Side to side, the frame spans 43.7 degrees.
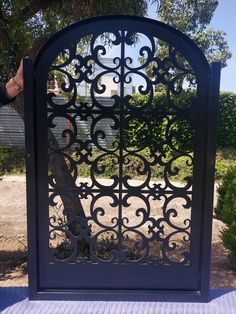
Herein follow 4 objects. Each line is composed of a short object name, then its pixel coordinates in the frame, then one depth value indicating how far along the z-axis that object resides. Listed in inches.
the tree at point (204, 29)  332.9
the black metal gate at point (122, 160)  61.0
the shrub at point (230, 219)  109.2
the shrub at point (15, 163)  303.9
